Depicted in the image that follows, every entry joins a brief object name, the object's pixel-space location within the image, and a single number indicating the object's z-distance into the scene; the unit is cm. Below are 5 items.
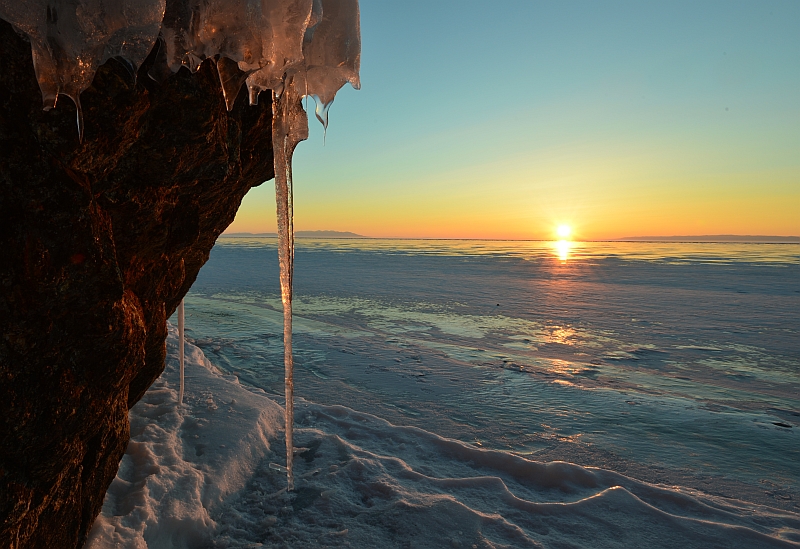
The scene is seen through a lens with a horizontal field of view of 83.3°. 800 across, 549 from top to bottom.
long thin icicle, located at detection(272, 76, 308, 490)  287
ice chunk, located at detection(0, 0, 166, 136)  152
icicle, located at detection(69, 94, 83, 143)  158
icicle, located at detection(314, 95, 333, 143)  273
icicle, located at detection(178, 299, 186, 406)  480
